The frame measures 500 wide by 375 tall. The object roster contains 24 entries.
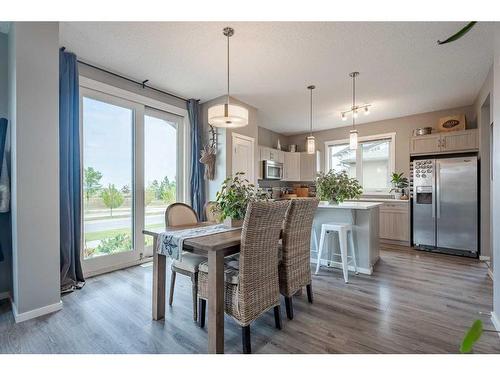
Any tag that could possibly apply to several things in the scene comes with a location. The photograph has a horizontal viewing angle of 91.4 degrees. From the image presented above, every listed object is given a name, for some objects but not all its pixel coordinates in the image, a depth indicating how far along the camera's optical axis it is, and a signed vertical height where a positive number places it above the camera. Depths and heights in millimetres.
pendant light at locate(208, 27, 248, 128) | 2164 +655
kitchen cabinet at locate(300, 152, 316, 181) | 6031 +499
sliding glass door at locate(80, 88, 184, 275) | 3045 +169
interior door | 4164 +561
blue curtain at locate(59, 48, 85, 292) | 2607 +173
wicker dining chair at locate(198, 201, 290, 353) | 1602 -602
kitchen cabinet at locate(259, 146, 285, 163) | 5218 +740
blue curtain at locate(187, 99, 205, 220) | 4090 +427
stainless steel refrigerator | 3848 -312
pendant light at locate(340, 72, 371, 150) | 3166 +696
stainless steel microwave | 5168 +379
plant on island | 3209 -17
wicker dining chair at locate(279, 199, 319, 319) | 2031 -536
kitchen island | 3104 -547
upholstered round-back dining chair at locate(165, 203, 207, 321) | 2029 -619
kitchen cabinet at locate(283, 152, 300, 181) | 6070 +525
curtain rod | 2965 +1490
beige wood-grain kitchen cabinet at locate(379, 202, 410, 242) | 4629 -681
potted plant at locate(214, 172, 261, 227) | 2127 -120
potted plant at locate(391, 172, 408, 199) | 4883 +67
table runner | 1770 -381
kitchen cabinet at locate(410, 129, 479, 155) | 4027 +772
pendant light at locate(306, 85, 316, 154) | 3449 +611
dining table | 1559 -584
